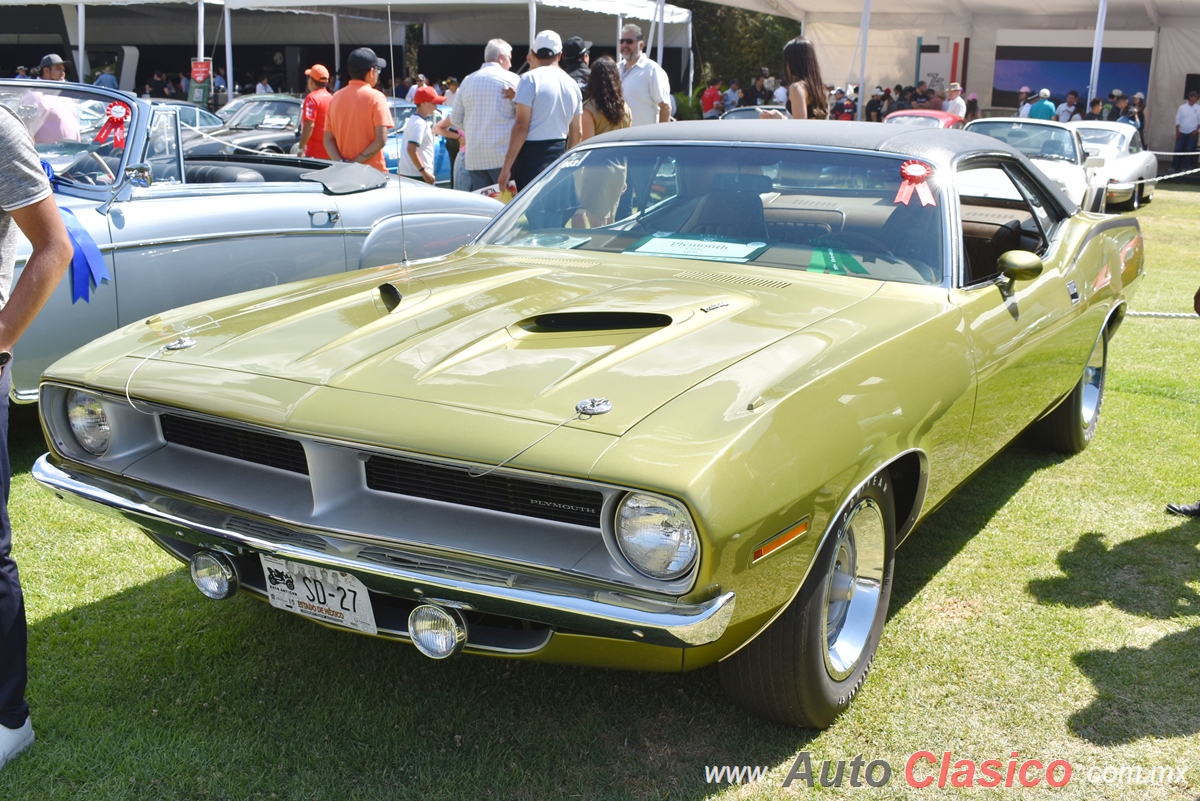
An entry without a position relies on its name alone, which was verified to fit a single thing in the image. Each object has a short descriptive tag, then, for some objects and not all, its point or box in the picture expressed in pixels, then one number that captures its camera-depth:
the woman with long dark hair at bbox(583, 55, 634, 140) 7.39
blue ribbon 4.27
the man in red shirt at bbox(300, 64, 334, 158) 8.17
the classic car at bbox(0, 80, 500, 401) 4.55
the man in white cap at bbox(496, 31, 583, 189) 6.94
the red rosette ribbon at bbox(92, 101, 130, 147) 4.90
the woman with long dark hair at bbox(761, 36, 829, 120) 7.41
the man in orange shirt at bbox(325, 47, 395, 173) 7.22
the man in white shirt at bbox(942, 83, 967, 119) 19.84
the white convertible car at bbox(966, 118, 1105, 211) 12.03
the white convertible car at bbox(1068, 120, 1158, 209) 14.31
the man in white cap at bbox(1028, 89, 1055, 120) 19.20
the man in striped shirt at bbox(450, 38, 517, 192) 7.24
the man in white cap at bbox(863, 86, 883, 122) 23.98
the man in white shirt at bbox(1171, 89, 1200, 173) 20.70
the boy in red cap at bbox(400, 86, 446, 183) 8.33
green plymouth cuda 2.15
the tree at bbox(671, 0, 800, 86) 34.75
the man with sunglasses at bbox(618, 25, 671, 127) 8.63
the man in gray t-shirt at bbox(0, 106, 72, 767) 2.28
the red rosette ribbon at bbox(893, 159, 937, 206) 3.37
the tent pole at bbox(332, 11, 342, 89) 24.92
